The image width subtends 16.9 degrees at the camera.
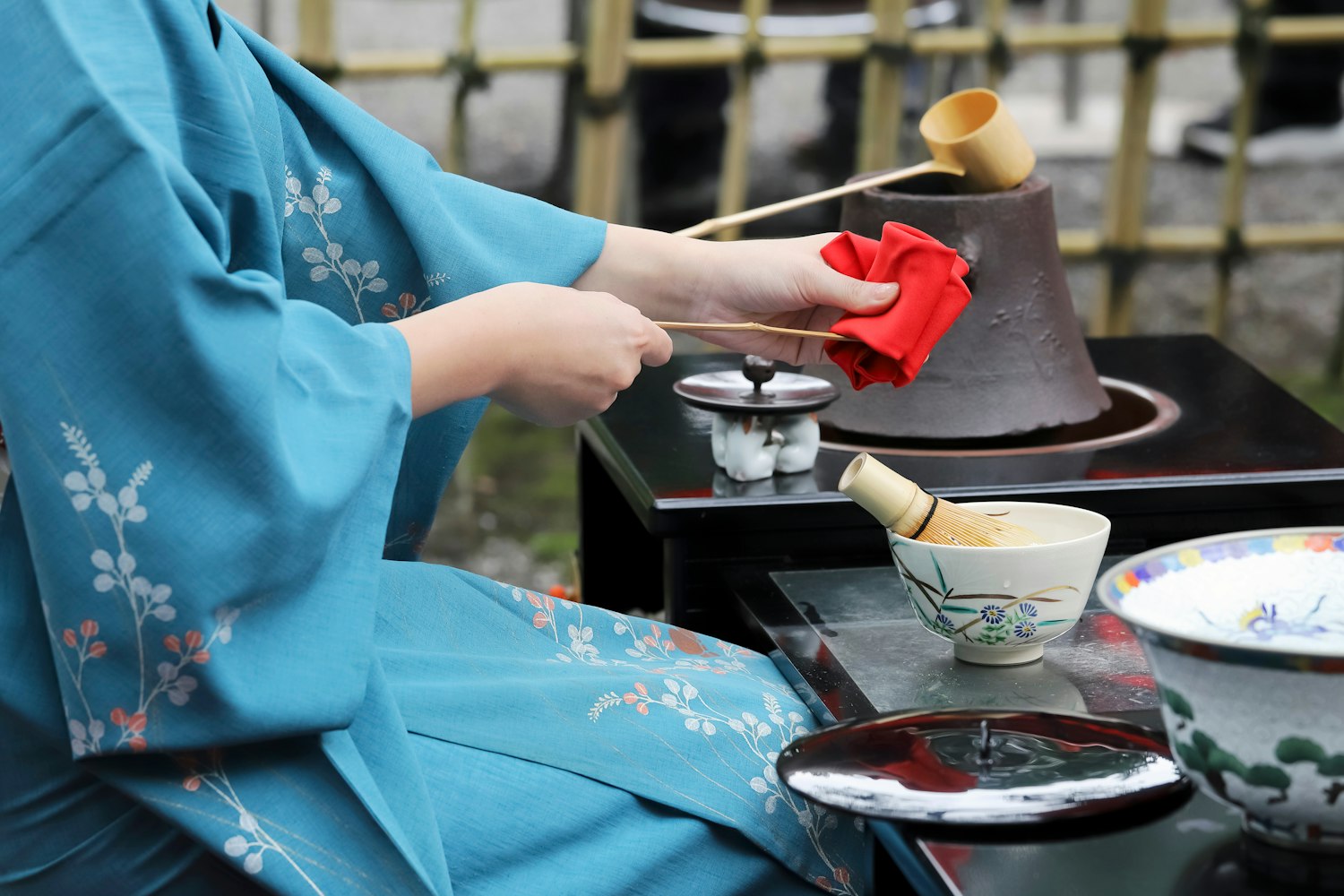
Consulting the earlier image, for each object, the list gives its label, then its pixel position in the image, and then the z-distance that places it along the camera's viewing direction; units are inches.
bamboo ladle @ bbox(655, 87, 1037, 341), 124.5
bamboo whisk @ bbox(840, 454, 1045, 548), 112.2
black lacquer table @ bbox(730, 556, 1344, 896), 102.4
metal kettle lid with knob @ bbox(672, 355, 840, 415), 119.9
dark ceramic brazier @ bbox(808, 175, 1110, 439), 124.1
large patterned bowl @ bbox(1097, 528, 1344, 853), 100.5
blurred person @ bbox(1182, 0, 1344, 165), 291.3
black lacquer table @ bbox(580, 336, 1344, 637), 118.7
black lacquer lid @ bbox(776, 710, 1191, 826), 104.2
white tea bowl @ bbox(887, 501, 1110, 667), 110.7
